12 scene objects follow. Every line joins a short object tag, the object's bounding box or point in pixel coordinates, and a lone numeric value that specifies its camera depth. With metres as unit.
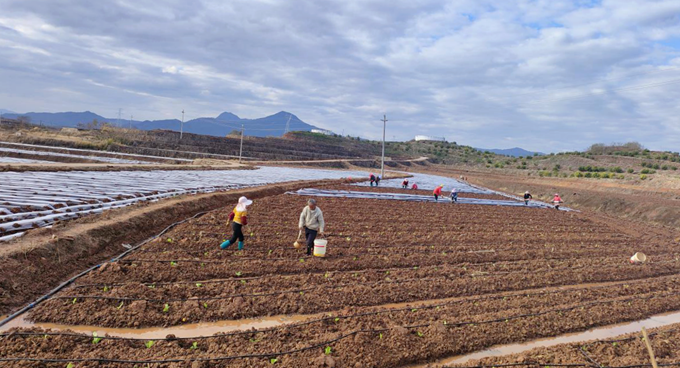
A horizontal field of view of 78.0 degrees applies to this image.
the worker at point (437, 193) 25.39
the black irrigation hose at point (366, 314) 5.56
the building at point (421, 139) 148.68
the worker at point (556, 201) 26.10
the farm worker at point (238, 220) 10.02
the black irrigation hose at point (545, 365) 5.75
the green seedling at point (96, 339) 5.50
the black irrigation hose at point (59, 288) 6.15
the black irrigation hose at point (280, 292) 6.85
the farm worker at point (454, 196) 25.88
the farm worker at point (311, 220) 10.16
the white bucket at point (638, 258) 12.23
